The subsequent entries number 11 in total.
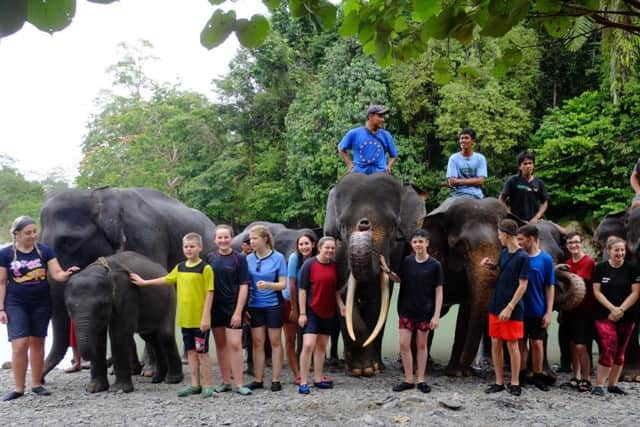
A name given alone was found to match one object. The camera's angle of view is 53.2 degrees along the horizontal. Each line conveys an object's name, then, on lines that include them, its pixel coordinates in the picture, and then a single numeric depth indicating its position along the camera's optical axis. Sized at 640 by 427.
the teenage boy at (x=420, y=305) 6.62
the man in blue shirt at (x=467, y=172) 8.09
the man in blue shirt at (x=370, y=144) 7.85
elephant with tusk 7.01
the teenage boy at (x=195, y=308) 6.41
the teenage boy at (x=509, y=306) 6.24
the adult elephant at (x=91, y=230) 7.50
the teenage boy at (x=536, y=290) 6.50
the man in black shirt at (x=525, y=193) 8.12
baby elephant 6.44
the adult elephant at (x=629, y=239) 7.00
